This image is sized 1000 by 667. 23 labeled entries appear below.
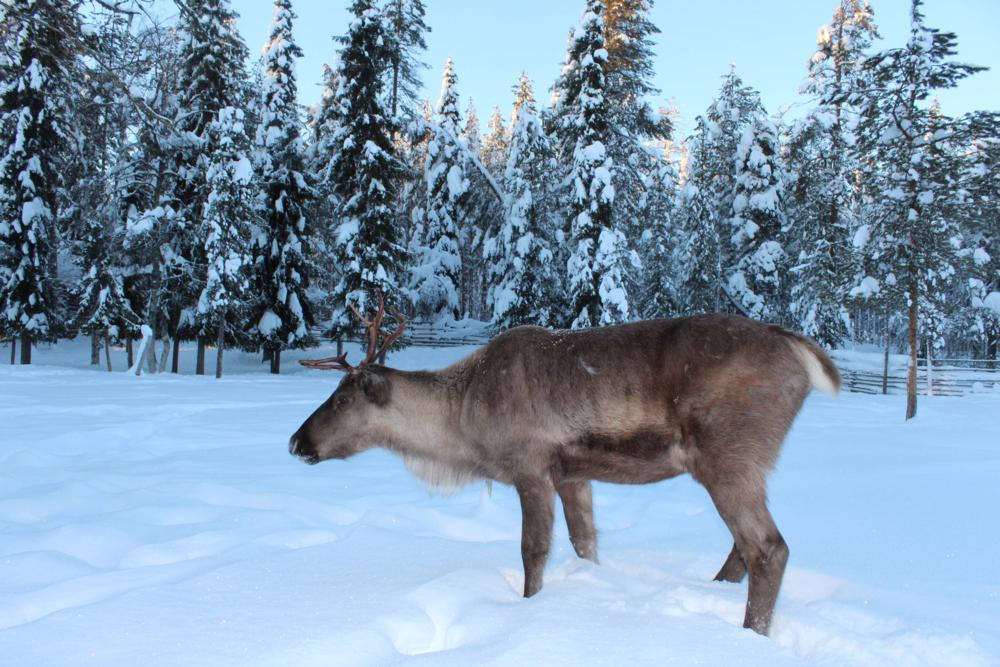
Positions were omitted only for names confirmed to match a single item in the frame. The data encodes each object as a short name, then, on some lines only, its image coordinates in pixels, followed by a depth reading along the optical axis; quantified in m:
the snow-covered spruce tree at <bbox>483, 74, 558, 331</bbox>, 28.58
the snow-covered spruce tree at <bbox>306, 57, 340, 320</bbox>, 29.88
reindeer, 3.83
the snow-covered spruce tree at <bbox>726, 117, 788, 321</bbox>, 31.02
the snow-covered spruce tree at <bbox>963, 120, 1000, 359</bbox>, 16.56
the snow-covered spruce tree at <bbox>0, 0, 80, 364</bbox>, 27.76
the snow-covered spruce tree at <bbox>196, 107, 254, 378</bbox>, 26.31
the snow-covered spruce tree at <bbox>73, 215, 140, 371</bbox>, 28.39
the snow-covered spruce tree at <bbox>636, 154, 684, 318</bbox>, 34.69
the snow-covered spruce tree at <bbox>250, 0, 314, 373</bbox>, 31.12
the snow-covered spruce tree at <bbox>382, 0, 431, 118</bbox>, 32.44
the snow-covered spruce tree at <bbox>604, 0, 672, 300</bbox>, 25.80
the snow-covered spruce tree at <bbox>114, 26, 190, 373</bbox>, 26.89
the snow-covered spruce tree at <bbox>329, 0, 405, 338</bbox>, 27.48
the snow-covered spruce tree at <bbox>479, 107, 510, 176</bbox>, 60.75
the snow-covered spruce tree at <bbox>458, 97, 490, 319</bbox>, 32.75
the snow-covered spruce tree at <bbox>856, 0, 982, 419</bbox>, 17.38
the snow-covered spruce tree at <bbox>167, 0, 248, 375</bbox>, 27.56
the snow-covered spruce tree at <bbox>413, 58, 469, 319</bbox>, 38.91
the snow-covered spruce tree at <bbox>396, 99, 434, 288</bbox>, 31.61
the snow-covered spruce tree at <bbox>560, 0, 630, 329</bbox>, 24.17
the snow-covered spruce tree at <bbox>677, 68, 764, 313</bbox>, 32.22
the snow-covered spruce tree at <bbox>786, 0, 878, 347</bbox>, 29.69
